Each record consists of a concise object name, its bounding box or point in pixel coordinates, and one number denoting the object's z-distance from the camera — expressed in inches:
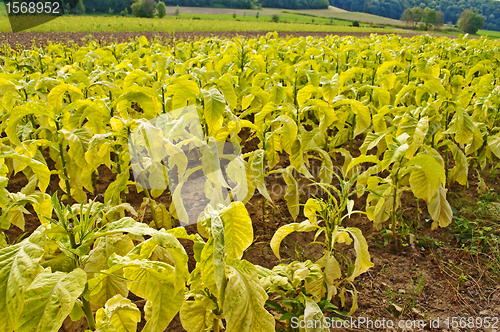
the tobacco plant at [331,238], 70.6
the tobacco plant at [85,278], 37.1
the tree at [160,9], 1765.5
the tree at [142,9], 1838.0
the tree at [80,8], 1778.2
